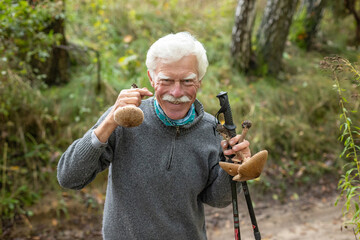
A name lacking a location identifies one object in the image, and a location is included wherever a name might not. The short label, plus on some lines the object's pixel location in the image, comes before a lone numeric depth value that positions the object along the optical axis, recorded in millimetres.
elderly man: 1704
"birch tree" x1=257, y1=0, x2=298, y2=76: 5898
